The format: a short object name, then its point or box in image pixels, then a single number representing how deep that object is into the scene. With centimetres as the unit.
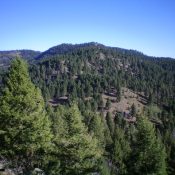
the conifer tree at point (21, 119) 1800
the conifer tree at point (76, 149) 2119
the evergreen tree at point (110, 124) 9742
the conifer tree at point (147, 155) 2327
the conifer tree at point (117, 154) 5840
